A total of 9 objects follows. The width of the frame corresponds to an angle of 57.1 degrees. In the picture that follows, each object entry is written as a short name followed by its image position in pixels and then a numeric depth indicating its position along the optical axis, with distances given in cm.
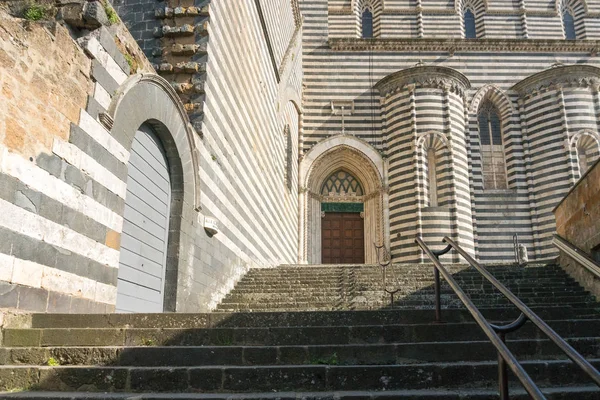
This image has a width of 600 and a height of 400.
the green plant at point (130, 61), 690
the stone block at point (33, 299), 483
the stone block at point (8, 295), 459
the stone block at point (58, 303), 521
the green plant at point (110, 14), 633
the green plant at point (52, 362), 435
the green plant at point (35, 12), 589
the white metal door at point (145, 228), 698
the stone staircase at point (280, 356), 395
